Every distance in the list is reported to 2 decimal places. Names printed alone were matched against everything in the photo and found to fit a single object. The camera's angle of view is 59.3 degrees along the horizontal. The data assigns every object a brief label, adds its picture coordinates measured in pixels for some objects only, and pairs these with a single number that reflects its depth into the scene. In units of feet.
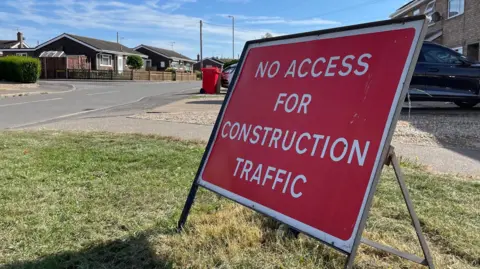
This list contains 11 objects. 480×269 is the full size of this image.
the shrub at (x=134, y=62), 199.93
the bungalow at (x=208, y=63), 339.03
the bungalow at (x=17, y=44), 218.59
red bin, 68.27
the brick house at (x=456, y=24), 64.95
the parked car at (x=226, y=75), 67.97
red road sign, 6.96
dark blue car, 34.71
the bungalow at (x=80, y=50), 179.52
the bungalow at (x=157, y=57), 250.57
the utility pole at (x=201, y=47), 228.47
